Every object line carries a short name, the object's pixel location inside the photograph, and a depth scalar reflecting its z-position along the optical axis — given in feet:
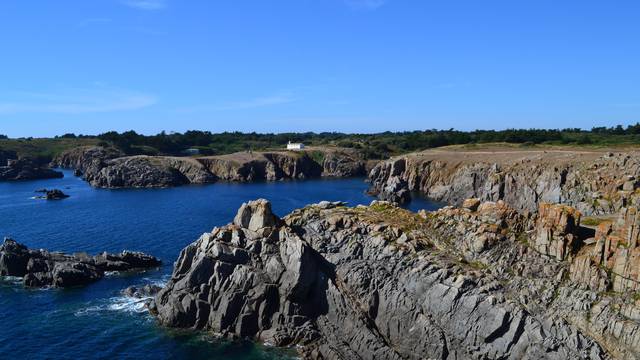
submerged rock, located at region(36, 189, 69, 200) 493.36
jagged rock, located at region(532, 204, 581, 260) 153.58
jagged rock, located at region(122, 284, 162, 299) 213.87
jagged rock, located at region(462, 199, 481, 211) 186.09
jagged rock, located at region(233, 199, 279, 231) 188.55
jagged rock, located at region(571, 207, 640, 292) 139.23
